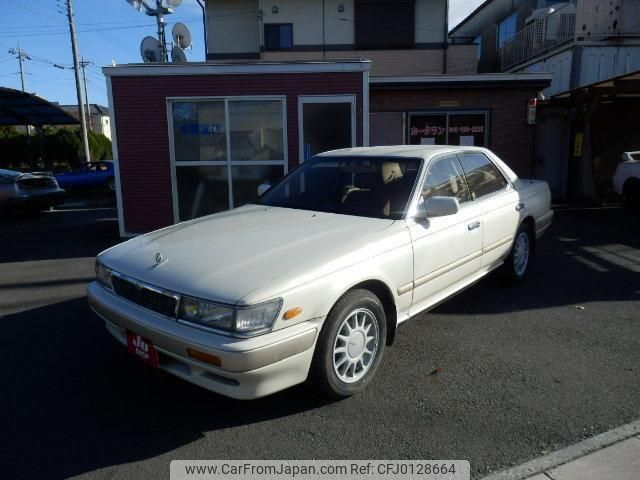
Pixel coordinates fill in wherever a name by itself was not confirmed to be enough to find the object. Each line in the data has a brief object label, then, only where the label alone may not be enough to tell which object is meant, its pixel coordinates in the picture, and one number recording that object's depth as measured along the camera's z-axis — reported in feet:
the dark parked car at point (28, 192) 36.70
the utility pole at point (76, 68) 73.56
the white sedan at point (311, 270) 8.43
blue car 55.72
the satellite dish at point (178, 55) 36.94
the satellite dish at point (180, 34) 37.83
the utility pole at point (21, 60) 137.31
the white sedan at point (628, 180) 34.45
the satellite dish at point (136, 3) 36.52
